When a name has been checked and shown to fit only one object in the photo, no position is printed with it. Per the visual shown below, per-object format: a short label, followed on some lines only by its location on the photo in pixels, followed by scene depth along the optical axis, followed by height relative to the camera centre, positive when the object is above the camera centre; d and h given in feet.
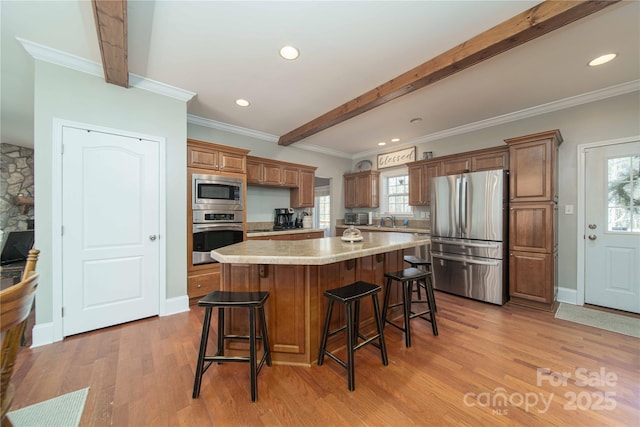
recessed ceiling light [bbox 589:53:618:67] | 7.61 +5.05
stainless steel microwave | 10.78 +0.96
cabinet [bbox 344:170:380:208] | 18.13 +1.81
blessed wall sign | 16.46 +3.98
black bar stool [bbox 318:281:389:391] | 5.47 -2.71
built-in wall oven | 10.72 -0.89
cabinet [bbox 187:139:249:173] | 10.73 +2.66
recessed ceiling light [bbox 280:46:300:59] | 7.21 +4.97
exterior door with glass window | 9.43 -0.59
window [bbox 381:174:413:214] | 17.13 +1.31
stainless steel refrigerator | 10.71 -1.09
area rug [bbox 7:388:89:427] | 4.54 -4.04
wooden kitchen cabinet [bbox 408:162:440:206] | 14.42 +2.00
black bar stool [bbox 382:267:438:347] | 7.28 -2.67
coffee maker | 15.58 -0.46
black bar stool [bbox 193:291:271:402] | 5.17 -2.31
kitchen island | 6.31 -2.11
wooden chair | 2.32 -1.14
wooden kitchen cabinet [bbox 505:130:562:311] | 9.93 -0.28
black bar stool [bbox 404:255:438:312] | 9.47 -2.00
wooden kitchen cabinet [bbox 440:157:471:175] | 12.82 +2.64
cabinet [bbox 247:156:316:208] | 13.93 +2.24
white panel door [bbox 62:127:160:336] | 7.77 -0.61
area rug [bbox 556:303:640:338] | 8.21 -4.02
